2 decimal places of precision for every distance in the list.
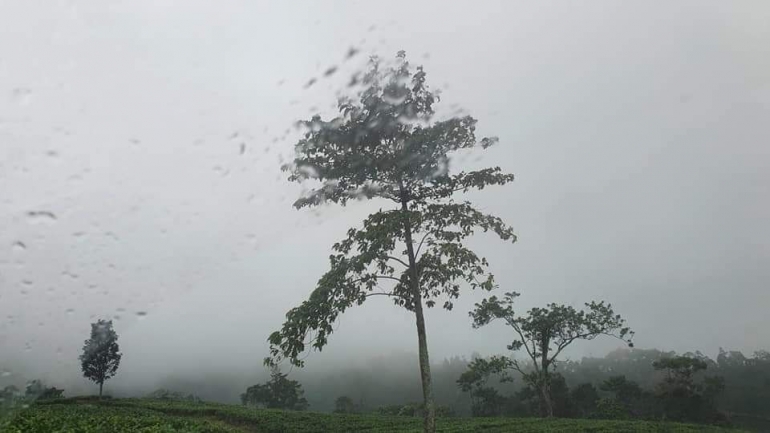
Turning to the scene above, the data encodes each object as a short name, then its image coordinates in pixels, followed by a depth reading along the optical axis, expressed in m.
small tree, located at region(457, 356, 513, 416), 27.36
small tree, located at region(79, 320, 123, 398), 35.06
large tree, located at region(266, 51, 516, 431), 12.98
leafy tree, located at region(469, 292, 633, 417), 33.97
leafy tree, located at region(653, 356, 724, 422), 45.06
